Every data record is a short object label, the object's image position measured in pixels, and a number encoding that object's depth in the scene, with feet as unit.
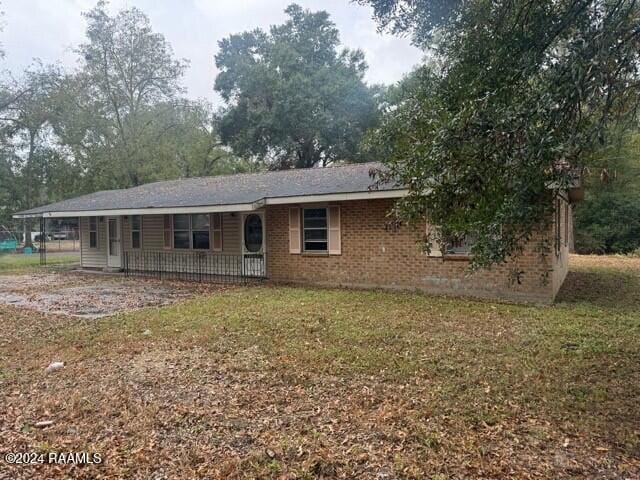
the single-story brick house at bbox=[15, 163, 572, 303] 35.91
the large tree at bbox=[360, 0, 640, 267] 11.43
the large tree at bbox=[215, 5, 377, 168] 97.45
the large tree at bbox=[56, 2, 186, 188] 92.32
